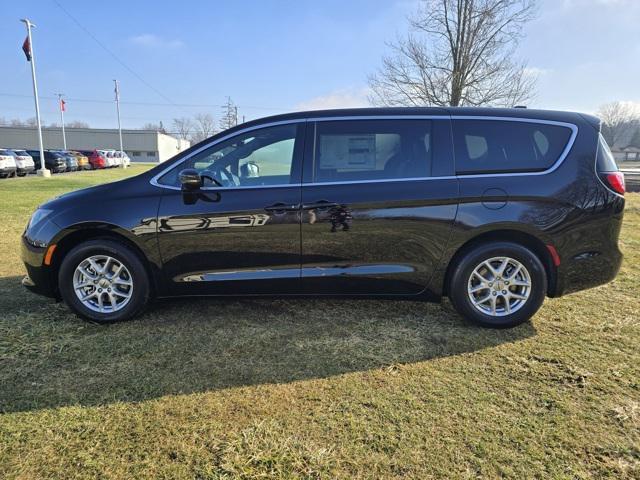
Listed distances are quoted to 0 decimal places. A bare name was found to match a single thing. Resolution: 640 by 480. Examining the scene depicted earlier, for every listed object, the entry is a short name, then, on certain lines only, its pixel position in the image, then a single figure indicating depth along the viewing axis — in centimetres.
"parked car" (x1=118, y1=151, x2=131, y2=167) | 4620
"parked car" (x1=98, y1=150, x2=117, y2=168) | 4092
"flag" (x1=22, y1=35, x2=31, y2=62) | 2295
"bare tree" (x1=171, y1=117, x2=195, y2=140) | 10650
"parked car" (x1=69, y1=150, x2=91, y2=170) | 3617
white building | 6072
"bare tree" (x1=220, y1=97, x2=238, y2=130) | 7383
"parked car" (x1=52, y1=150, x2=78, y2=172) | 3113
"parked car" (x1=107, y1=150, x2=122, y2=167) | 4279
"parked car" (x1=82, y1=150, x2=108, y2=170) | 3953
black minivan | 336
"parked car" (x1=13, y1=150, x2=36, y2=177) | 2336
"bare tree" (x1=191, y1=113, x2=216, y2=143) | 10117
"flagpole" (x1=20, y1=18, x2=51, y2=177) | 2269
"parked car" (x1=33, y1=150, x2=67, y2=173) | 2787
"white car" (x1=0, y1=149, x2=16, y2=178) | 2139
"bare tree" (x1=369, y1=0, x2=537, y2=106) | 1509
